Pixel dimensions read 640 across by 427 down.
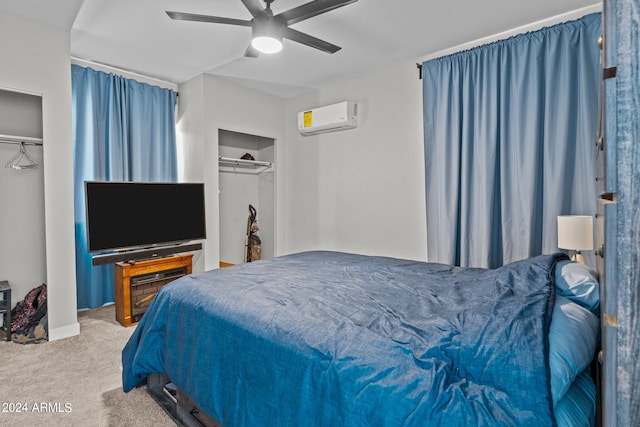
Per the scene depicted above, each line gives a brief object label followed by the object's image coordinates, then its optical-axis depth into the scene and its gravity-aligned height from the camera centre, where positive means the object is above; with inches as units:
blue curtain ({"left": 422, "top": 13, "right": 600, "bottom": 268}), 104.7 +20.3
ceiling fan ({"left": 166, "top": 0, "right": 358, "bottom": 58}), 82.7 +47.1
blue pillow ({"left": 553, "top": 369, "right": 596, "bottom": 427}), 35.3 -21.7
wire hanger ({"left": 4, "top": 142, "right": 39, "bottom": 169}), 122.3 +17.9
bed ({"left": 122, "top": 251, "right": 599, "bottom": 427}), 38.3 -19.7
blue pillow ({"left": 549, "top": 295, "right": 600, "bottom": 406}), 37.2 -16.6
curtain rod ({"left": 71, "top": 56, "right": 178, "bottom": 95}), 140.7 +60.2
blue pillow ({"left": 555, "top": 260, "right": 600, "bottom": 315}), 51.6 -13.2
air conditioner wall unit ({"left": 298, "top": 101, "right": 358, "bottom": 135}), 161.0 +42.1
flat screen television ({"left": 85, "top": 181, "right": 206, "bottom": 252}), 129.4 -2.1
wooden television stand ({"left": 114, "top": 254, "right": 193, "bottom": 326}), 132.3 -29.4
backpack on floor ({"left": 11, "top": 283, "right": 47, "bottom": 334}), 117.8 -34.9
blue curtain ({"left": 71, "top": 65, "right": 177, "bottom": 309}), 141.0 +30.5
